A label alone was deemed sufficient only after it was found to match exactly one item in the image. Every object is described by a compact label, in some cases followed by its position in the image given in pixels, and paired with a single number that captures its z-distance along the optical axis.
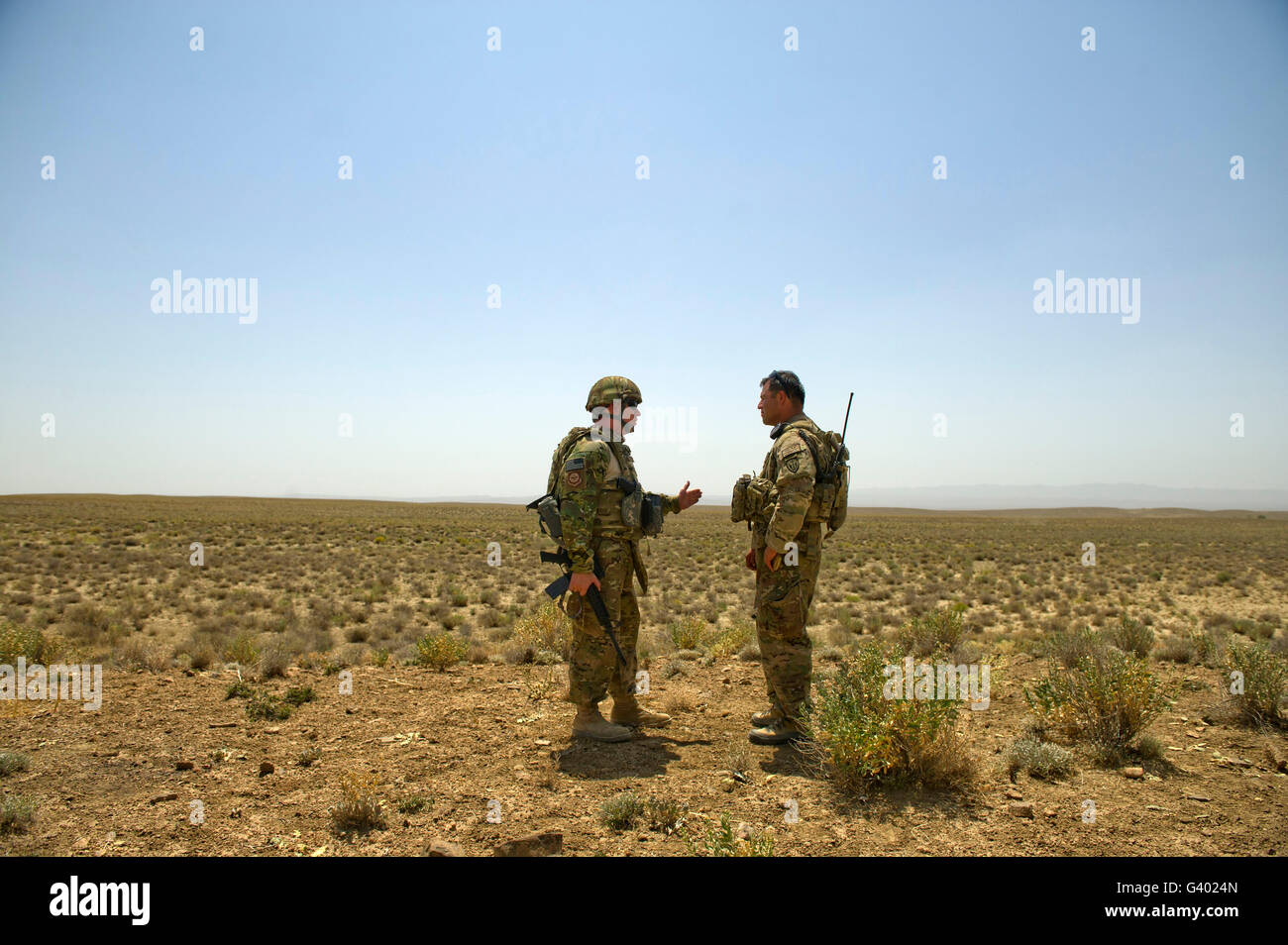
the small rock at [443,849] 3.01
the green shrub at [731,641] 7.82
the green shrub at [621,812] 3.40
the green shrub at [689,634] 8.52
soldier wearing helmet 4.70
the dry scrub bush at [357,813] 3.43
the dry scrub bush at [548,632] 7.73
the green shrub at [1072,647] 6.54
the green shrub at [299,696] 5.65
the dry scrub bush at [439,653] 7.16
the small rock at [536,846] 3.01
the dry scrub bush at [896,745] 3.74
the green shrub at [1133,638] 7.54
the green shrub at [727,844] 2.85
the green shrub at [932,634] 8.23
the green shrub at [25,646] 6.54
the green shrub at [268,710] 5.25
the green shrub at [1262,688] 4.80
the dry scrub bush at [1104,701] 4.28
